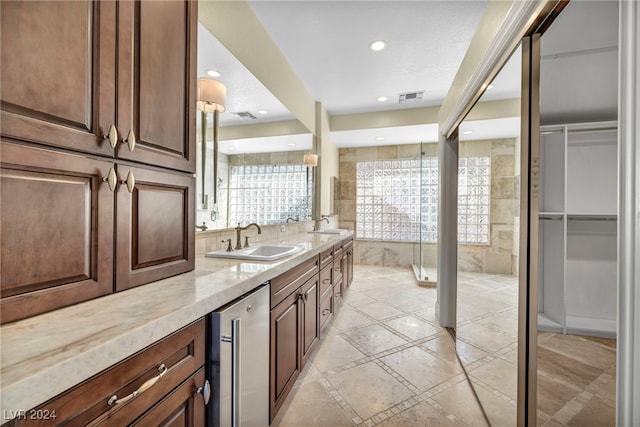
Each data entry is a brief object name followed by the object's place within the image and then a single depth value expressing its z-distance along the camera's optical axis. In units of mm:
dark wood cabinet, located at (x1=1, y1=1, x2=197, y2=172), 652
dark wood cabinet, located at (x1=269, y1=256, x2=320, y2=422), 1424
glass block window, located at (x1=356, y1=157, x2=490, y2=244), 4801
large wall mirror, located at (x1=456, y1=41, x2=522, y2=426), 1392
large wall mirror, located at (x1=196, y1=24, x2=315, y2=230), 1810
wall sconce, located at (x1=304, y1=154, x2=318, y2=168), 3680
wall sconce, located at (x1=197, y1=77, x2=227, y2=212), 1717
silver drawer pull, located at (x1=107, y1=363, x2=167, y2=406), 613
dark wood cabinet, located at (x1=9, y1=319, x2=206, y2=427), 540
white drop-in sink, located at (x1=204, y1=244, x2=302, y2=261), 1549
